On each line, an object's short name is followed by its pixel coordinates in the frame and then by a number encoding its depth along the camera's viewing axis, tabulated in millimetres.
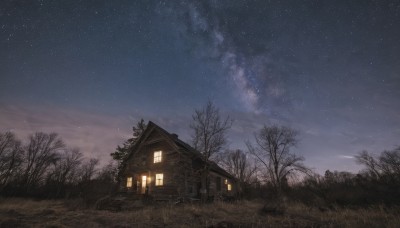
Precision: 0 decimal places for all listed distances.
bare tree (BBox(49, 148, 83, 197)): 33656
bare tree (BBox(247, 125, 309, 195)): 25734
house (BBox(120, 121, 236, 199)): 20828
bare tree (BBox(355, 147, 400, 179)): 42281
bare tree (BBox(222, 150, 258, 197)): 47844
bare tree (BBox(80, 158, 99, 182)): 52631
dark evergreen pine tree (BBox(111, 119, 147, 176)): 40631
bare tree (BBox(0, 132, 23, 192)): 31859
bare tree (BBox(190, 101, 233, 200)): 22250
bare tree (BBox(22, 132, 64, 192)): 34784
